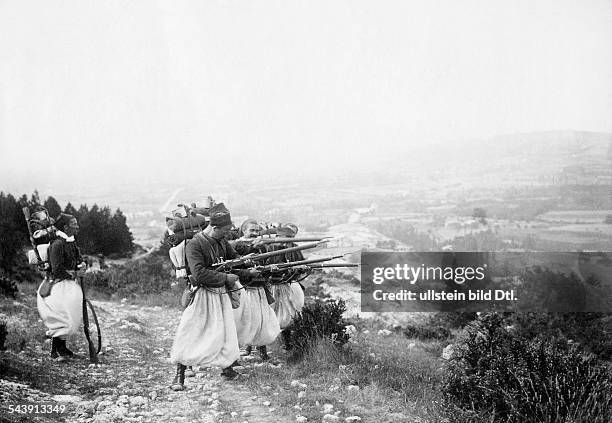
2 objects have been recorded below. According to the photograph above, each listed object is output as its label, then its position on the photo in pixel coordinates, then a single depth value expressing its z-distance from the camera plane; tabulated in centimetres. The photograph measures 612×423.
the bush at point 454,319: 1155
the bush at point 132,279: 1356
